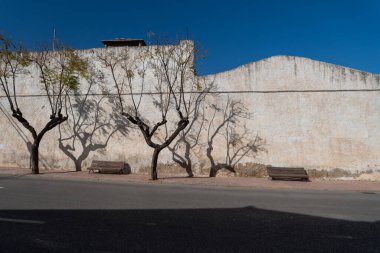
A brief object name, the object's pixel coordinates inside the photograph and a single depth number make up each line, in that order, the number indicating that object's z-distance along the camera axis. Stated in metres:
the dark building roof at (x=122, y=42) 18.45
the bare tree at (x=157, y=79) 14.52
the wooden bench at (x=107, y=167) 14.09
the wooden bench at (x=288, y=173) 13.01
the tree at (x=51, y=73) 13.84
